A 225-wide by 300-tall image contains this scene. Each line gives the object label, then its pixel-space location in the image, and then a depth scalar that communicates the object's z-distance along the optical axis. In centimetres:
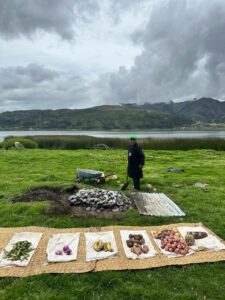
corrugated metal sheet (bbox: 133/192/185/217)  815
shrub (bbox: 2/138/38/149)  2806
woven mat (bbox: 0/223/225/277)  514
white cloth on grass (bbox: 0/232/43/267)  533
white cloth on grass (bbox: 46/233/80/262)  553
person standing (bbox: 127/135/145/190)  1063
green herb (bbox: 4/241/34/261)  552
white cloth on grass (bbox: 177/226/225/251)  606
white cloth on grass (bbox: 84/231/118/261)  562
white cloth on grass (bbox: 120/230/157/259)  569
